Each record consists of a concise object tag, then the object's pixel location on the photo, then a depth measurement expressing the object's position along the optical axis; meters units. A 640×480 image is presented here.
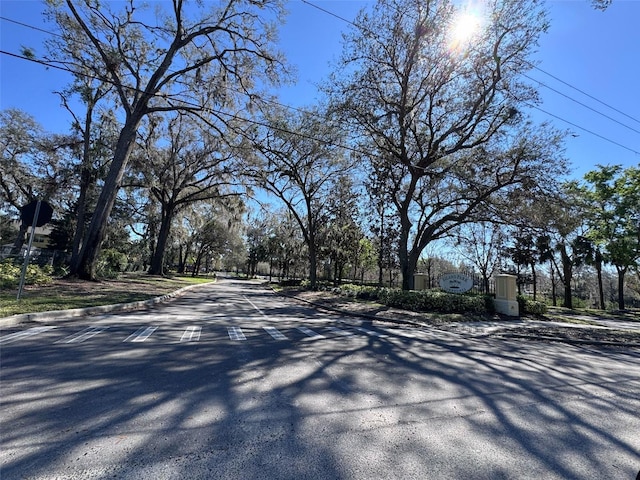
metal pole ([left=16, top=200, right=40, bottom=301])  9.88
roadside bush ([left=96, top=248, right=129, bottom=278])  21.44
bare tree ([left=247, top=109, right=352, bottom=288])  21.19
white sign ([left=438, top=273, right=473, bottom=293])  17.97
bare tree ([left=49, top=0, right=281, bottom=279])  16.89
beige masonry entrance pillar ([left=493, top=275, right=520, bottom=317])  16.03
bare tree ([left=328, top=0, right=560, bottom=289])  15.83
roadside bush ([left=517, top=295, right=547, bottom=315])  17.05
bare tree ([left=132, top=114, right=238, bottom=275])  26.67
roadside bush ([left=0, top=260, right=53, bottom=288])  12.88
